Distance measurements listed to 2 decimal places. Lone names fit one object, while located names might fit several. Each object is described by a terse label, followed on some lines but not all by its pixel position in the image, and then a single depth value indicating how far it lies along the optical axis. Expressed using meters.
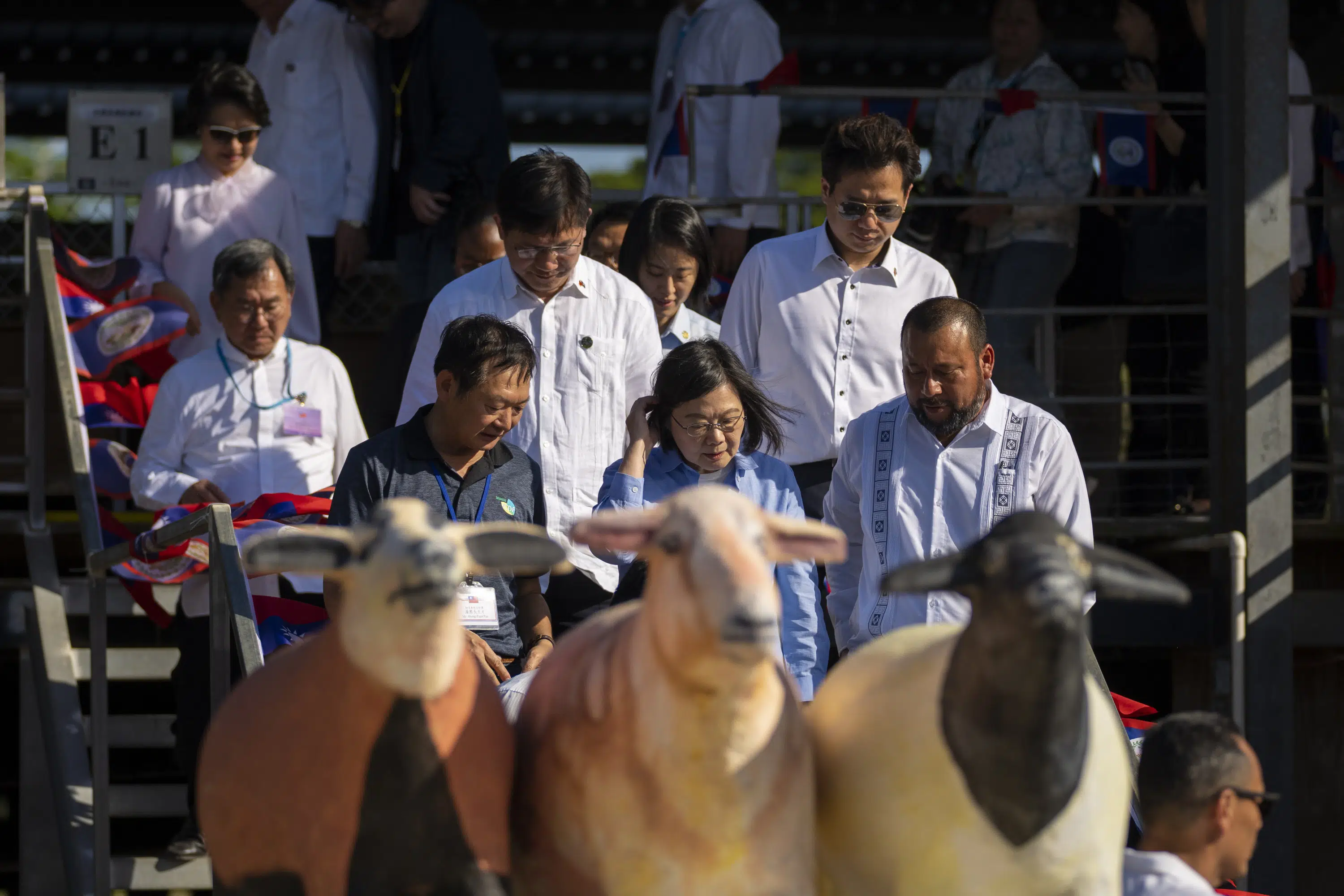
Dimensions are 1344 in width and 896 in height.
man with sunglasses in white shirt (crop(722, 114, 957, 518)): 9.70
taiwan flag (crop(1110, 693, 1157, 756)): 8.96
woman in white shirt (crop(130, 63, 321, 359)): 12.93
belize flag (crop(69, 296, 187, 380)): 12.59
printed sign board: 15.02
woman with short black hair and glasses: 8.14
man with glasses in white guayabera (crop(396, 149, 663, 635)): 9.46
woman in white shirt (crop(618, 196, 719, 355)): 11.07
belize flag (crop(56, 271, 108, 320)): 13.05
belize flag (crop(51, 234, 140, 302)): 13.05
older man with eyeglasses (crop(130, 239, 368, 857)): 11.09
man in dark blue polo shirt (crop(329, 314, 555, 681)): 7.83
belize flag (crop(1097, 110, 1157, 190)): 13.95
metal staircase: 10.87
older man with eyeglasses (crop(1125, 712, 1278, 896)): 6.52
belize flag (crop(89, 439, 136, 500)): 12.57
